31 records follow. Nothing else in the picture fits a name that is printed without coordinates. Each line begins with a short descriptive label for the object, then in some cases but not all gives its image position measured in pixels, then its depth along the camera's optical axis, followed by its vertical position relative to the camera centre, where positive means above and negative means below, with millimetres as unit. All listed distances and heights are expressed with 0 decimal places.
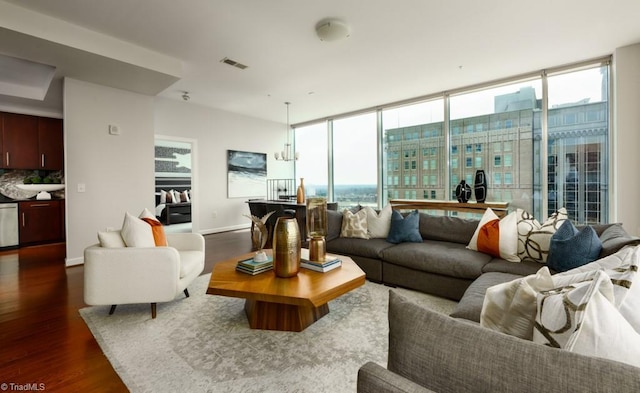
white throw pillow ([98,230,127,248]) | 2402 -372
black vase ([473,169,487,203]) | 4141 +57
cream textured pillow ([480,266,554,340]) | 837 -351
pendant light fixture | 6562 +865
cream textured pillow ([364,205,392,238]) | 3572 -389
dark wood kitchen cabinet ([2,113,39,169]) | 5266 +1013
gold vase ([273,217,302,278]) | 2160 -408
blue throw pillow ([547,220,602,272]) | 1976 -413
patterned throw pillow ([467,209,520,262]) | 2566 -436
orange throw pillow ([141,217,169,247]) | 2688 -348
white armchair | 2277 -637
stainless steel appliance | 5098 -501
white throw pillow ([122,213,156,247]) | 2457 -329
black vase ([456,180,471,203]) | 4266 -26
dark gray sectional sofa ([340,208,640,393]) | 512 -343
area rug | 1644 -1040
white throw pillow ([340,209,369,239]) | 3580 -414
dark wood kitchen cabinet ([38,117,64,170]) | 5637 +1019
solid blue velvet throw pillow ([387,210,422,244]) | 3305 -437
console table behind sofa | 3962 -225
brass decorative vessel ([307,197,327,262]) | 2482 -305
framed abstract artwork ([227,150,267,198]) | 6973 +477
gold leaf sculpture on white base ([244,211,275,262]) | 2387 -383
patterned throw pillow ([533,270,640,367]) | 618 -311
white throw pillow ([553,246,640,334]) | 766 -279
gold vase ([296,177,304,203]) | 5209 -47
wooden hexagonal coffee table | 1910 -660
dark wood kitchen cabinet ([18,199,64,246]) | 5348 -478
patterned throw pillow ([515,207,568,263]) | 2434 -399
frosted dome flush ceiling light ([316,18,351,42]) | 3105 +1776
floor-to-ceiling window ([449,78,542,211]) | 4676 +890
